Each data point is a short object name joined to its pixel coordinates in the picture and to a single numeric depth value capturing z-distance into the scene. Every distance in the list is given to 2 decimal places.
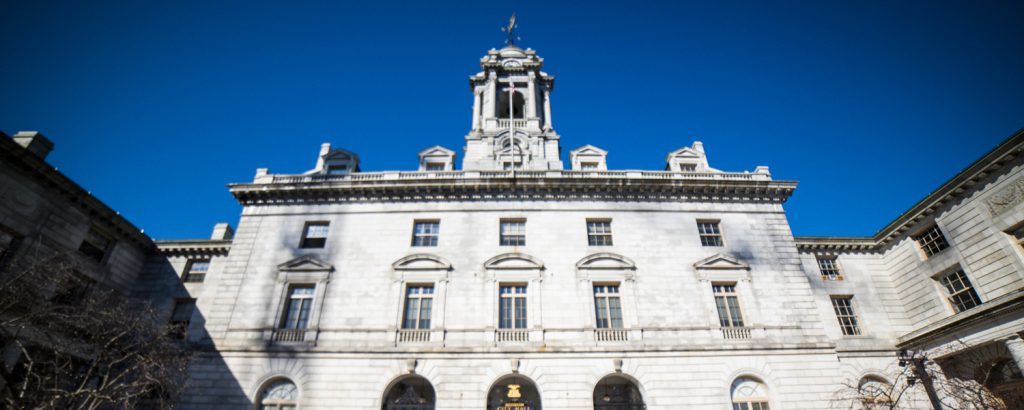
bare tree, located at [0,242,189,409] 15.32
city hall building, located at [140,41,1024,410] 19.45
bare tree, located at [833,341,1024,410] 18.94
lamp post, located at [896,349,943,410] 19.77
